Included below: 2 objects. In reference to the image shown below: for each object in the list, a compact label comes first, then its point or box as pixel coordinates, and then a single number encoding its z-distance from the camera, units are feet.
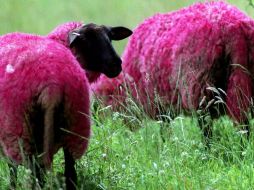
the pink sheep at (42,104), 30.12
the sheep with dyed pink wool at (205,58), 37.70
